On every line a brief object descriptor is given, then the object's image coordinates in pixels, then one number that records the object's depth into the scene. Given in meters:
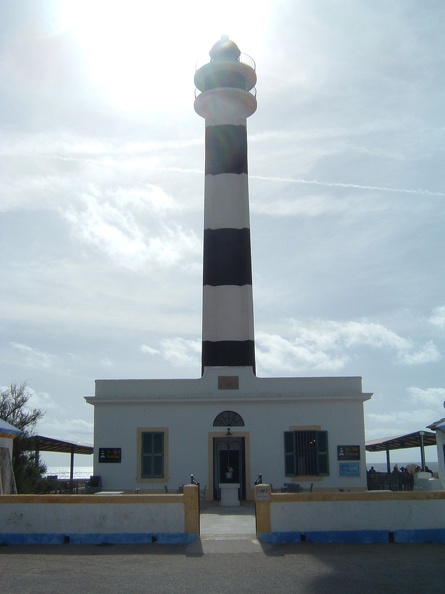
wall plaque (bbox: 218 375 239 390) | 20.72
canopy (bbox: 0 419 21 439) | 14.32
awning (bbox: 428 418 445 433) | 15.20
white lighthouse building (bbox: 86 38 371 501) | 19.94
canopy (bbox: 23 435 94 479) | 23.12
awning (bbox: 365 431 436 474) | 24.61
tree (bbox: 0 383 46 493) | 20.23
